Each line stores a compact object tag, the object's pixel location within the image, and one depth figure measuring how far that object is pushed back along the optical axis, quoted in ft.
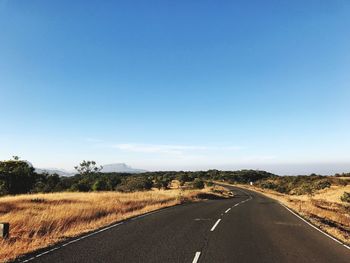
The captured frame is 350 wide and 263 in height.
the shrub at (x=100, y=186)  205.42
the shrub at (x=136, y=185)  198.59
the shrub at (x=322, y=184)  223.63
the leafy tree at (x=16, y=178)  171.70
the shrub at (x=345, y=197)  159.72
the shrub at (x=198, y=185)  212.62
